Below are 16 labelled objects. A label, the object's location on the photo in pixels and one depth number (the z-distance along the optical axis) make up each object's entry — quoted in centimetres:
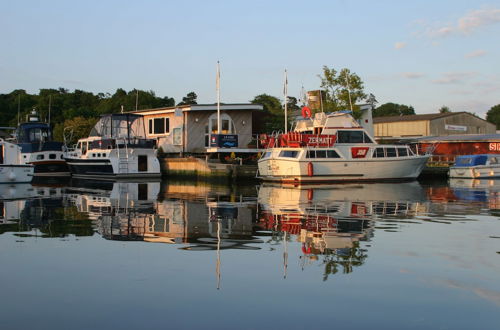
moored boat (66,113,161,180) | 3581
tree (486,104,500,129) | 11331
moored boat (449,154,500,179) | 3666
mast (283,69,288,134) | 3612
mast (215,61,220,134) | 3716
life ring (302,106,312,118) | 3443
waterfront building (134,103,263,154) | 3994
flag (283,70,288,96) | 3607
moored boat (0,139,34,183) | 2783
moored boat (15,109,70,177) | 4112
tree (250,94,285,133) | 4498
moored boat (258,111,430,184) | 3028
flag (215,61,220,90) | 3802
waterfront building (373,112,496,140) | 6288
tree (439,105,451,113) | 10778
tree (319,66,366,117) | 4316
